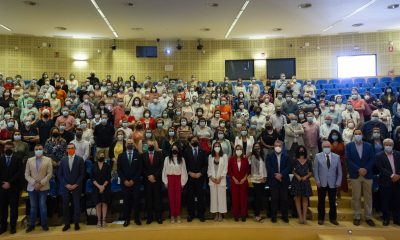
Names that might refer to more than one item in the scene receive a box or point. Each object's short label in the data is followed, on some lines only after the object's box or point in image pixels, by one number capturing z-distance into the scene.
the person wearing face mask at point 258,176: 7.27
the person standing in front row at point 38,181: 6.68
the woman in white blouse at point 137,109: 9.48
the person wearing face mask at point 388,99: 10.37
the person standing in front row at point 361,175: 6.85
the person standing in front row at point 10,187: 6.59
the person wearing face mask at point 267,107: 9.68
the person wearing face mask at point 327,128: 8.12
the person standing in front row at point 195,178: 7.29
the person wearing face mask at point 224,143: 7.77
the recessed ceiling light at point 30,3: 11.08
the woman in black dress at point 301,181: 6.88
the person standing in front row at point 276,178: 7.06
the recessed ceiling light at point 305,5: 11.59
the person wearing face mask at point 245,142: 7.84
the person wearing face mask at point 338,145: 7.46
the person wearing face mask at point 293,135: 8.02
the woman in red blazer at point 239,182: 7.27
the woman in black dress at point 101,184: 6.85
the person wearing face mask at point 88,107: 9.68
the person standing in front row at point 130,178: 7.01
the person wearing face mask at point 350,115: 9.14
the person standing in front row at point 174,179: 7.21
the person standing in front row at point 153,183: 7.13
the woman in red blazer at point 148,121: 8.60
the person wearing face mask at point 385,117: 8.77
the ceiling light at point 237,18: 11.46
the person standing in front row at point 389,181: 6.69
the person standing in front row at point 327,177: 6.88
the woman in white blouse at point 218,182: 7.28
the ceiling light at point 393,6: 11.88
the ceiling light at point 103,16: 11.27
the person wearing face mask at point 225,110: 9.66
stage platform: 6.54
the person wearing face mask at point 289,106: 9.73
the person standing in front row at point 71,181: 6.79
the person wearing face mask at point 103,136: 7.99
